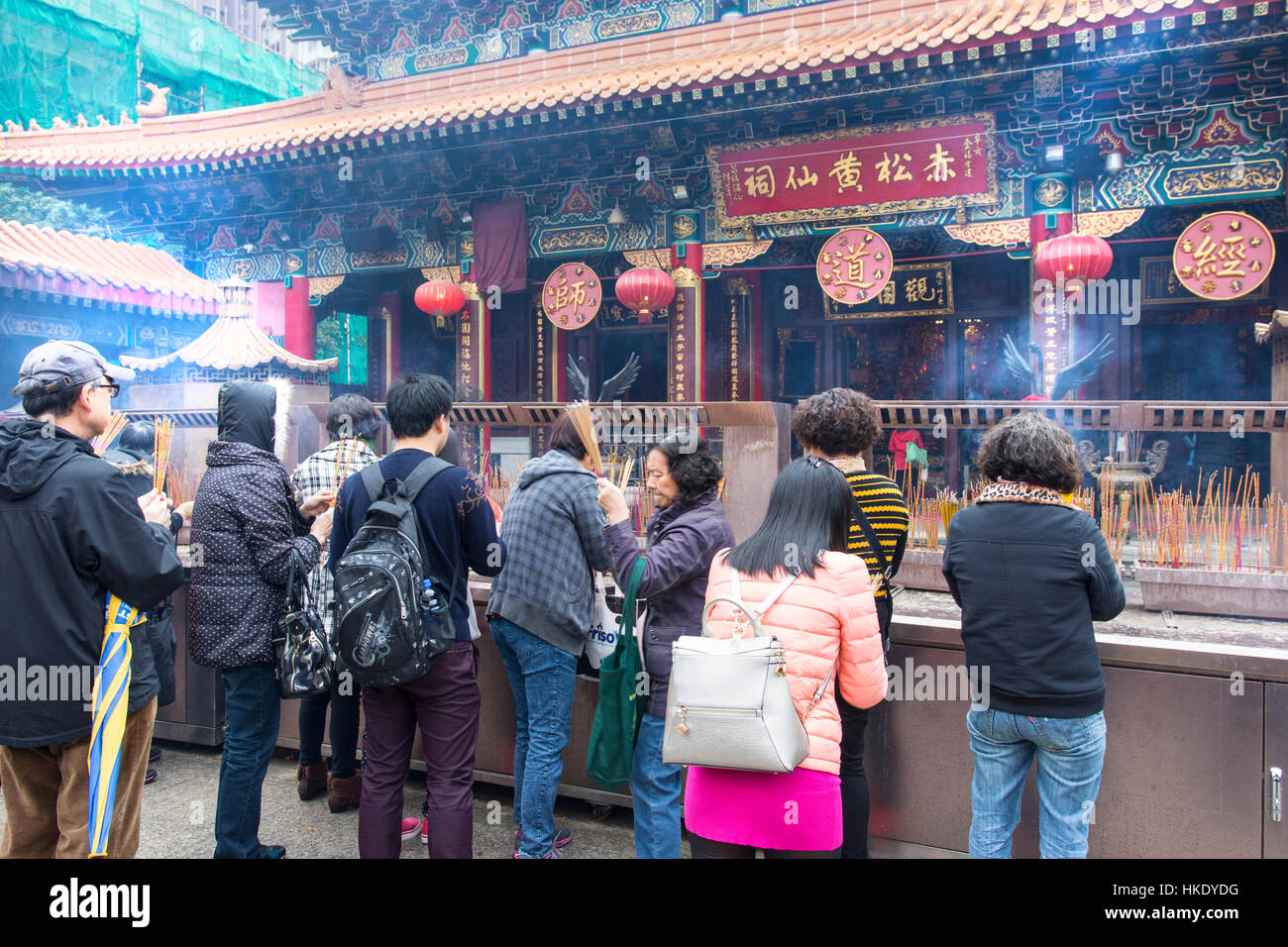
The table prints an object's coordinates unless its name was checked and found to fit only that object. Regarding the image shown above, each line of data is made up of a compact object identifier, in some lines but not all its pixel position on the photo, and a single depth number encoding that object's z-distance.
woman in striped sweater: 2.39
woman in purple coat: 2.33
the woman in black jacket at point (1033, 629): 1.95
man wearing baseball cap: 1.98
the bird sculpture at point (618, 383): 5.73
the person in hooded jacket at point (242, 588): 2.58
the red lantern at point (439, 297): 8.15
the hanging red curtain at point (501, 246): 7.92
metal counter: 2.38
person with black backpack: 2.20
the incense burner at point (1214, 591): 3.13
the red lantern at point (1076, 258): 5.89
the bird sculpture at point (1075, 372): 5.79
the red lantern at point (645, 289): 7.21
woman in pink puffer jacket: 1.80
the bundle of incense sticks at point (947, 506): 3.95
